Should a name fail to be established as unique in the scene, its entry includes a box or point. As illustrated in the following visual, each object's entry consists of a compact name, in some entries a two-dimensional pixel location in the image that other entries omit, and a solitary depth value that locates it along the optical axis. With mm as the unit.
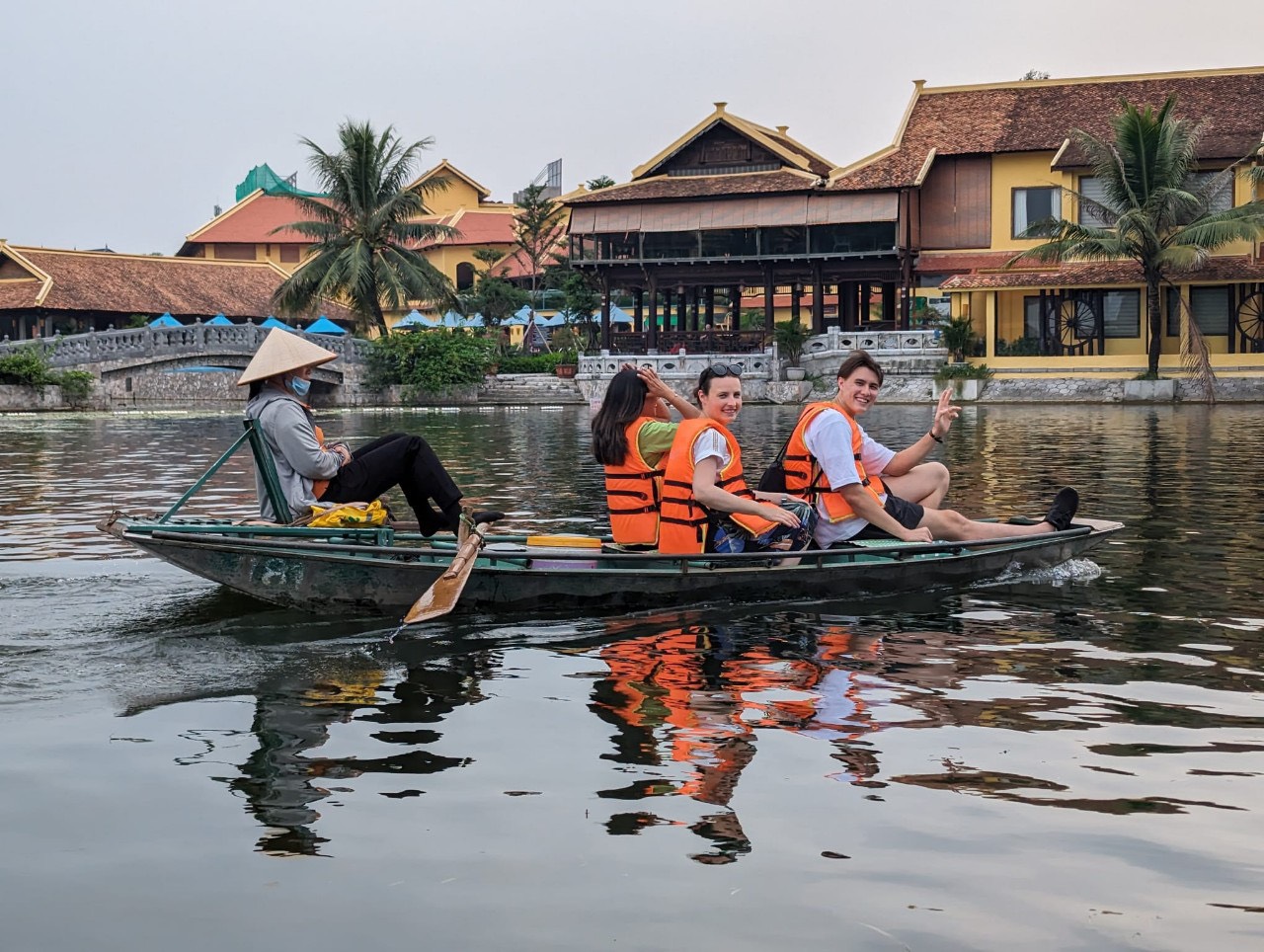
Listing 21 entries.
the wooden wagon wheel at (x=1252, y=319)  36844
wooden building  41281
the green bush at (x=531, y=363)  46312
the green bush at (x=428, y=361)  44594
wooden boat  7289
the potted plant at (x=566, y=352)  44750
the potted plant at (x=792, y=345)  40812
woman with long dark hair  7492
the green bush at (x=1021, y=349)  38219
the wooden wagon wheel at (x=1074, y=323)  38312
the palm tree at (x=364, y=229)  44094
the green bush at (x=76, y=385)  39875
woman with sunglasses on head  7312
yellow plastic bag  7809
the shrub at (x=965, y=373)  37688
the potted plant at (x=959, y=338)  38094
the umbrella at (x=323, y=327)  47494
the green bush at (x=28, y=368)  38500
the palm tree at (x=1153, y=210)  33812
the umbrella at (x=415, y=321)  51062
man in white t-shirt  7715
